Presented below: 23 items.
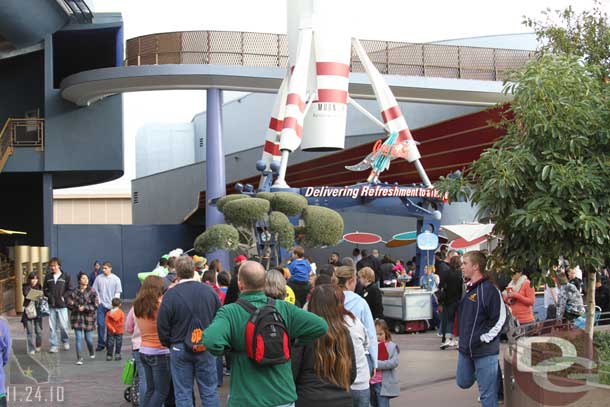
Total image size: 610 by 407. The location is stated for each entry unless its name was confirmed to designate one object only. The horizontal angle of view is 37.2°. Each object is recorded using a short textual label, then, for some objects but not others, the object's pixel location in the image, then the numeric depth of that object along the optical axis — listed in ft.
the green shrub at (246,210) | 76.74
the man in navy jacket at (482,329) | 28.81
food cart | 61.16
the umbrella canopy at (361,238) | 86.43
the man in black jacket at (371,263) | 69.31
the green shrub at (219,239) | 77.87
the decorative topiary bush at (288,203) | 78.69
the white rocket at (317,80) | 84.38
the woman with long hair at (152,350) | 30.22
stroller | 34.32
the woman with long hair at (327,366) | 20.17
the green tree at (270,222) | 77.00
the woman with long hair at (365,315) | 25.68
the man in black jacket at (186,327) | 28.40
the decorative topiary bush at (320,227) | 79.97
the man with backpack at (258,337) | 18.94
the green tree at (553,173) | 28.37
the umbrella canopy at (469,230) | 62.49
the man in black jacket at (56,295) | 53.98
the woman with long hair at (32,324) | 53.98
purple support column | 101.14
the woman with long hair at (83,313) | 50.78
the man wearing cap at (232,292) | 35.76
